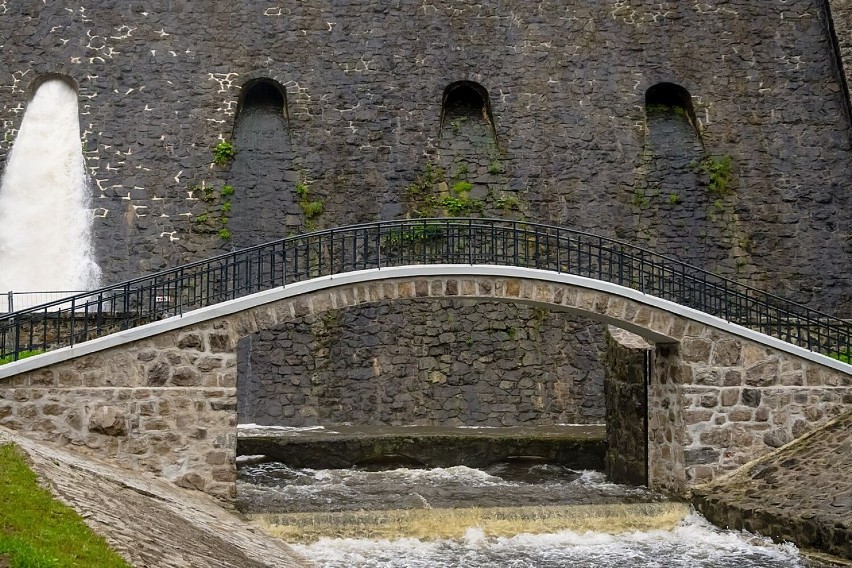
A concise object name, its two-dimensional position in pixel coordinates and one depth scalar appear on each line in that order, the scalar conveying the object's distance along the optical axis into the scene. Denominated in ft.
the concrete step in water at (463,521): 39.56
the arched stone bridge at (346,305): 40.88
